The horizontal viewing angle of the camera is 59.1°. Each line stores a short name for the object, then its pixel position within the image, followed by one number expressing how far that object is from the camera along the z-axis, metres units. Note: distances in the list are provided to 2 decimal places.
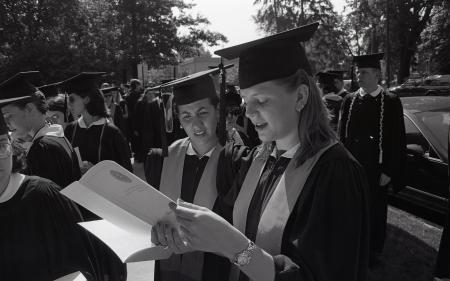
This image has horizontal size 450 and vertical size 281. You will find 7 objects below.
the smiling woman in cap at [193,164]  2.23
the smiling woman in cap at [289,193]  1.29
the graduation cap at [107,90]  6.81
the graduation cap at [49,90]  5.08
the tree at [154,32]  27.61
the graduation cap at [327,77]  6.66
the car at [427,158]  4.39
